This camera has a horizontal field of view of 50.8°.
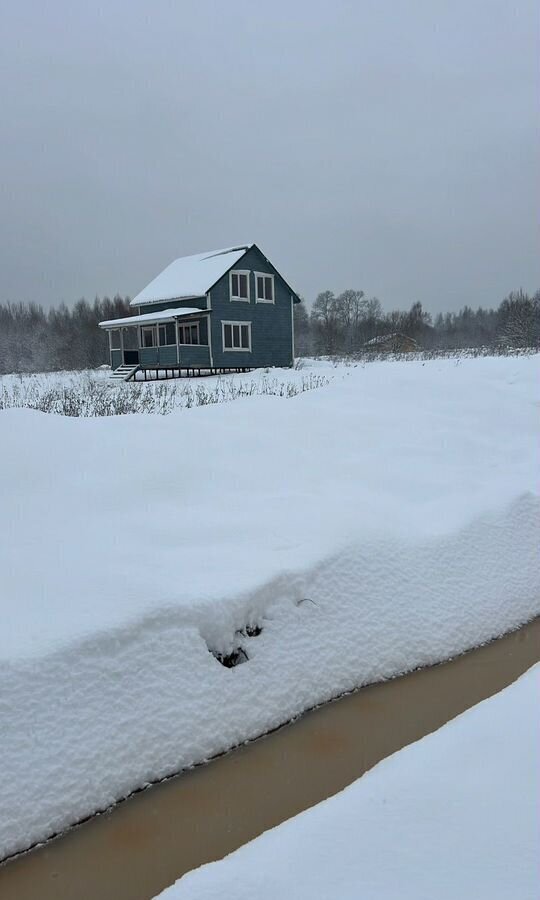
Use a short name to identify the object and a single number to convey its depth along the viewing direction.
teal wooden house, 25.11
